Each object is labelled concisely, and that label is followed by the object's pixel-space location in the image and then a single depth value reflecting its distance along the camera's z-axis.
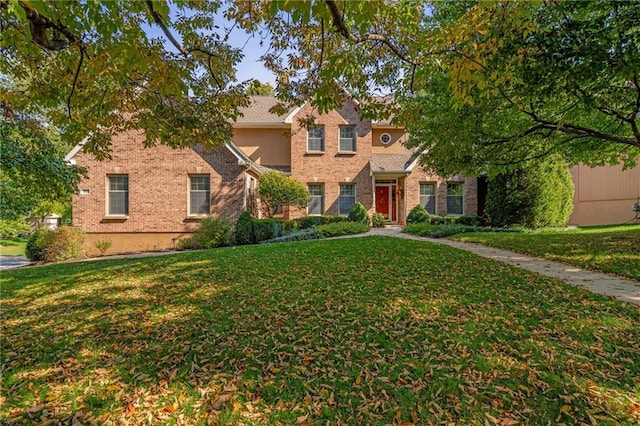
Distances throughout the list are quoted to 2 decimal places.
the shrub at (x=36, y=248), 11.60
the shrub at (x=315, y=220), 16.61
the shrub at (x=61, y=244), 11.62
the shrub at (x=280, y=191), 15.20
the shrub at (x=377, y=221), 17.16
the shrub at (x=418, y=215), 16.25
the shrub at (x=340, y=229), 13.22
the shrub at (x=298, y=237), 12.77
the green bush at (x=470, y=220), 16.07
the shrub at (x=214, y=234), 13.25
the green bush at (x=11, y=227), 18.79
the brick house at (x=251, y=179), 14.40
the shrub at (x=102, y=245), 13.62
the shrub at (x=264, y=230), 13.42
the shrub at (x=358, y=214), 16.27
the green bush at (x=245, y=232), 13.26
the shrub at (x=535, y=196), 13.86
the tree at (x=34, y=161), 7.14
